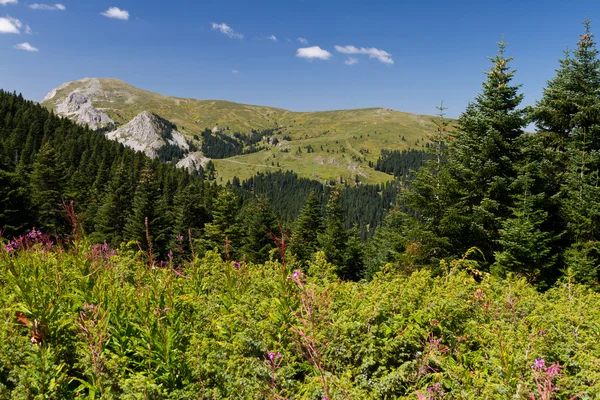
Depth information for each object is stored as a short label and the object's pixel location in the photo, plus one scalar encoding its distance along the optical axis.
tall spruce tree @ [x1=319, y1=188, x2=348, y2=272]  45.09
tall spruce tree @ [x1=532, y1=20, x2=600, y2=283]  17.47
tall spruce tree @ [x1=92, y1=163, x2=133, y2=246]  56.25
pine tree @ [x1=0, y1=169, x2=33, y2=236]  38.19
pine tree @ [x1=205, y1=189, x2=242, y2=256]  44.28
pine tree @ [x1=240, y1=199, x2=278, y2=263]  44.78
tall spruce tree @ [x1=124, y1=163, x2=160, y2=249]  51.72
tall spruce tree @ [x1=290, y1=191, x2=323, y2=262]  50.70
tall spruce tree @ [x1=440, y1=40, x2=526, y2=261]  18.89
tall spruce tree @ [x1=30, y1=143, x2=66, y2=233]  55.78
